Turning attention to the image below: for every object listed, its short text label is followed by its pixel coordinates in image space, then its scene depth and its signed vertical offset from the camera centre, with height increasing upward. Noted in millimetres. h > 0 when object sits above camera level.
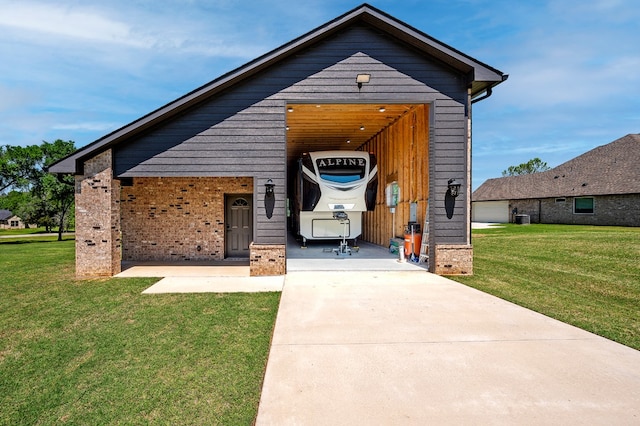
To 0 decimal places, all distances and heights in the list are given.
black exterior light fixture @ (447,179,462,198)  8156 +602
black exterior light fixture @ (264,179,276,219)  8250 +237
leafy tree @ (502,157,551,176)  75000 +10313
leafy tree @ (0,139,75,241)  24188 +3462
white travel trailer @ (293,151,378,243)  10750 +981
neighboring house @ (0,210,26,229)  65250 -2038
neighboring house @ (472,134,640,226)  23156 +1646
